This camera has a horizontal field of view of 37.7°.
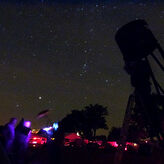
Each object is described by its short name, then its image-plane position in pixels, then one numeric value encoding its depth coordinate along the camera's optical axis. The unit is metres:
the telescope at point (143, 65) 4.92
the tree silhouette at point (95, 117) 59.18
